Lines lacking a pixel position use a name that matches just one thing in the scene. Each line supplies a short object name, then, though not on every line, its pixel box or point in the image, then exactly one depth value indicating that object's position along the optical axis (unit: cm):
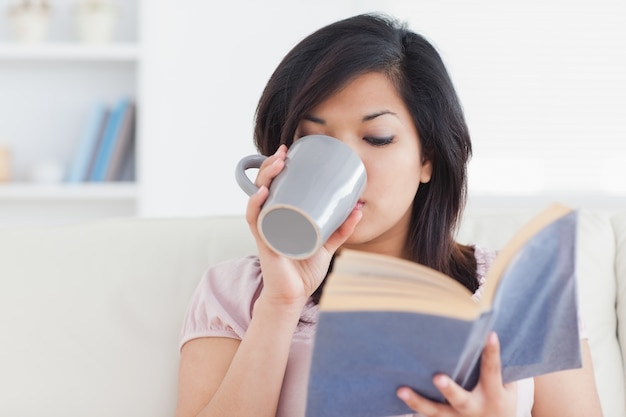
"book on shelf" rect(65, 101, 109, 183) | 336
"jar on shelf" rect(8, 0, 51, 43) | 333
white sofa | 149
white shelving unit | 346
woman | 129
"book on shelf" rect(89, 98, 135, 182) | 336
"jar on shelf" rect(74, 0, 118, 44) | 333
